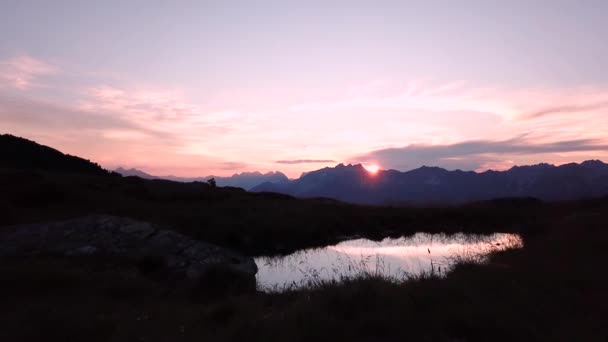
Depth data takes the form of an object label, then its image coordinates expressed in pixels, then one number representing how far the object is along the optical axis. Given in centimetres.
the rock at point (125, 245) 1608
